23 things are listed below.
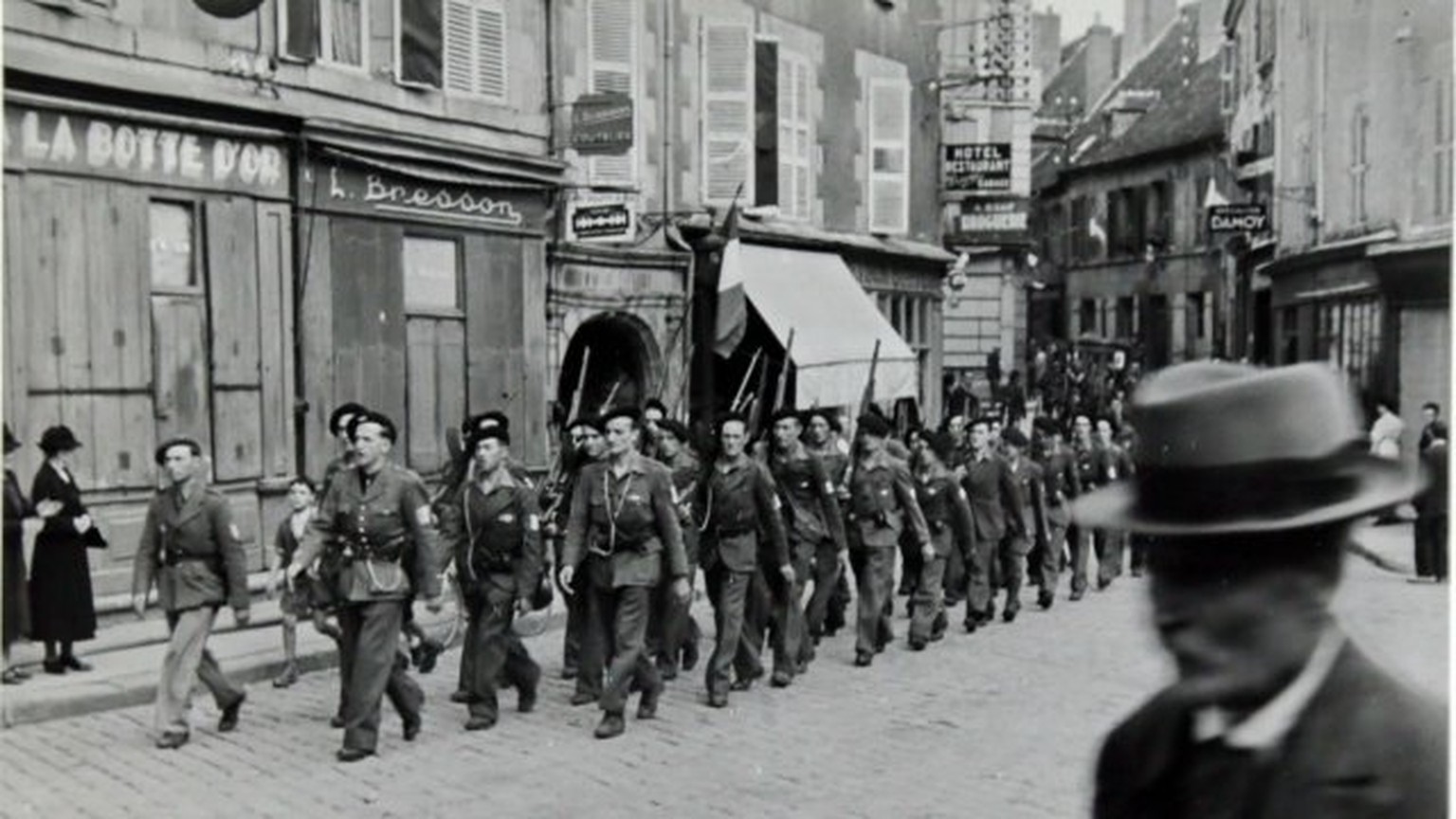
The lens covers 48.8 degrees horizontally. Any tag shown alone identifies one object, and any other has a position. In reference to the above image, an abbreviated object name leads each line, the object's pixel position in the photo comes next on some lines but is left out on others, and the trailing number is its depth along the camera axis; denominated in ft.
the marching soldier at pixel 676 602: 30.71
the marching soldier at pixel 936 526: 36.29
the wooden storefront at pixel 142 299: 33.86
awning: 59.06
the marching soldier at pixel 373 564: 24.89
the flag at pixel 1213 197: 85.70
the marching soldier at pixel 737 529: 30.86
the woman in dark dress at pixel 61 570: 29.86
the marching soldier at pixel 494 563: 27.50
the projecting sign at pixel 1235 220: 62.54
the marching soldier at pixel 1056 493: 43.58
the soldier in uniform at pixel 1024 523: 41.50
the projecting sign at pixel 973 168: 73.72
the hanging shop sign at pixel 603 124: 48.70
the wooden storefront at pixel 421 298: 42.09
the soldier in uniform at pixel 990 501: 40.68
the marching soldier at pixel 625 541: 27.76
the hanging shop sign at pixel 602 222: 49.78
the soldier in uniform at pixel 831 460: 37.04
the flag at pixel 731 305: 56.95
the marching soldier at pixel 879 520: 34.65
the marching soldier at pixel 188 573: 25.71
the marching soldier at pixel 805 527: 32.91
